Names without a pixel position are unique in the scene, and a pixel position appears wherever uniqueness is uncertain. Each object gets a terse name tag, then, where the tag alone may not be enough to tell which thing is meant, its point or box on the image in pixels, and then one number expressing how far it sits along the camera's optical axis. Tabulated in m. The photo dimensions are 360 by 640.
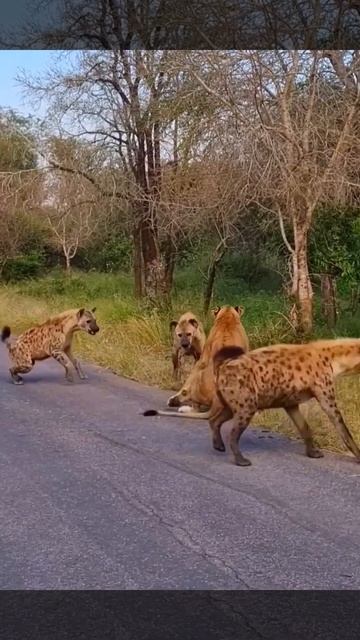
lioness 8.89
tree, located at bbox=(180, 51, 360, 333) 12.02
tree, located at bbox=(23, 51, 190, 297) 17.66
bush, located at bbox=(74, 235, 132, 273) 35.12
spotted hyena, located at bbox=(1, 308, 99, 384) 12.24
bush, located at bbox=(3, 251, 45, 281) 36.16
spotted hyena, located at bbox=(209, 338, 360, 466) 7.41
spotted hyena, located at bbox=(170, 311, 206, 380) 11.04
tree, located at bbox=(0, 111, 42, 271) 19.69
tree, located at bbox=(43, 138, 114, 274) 20.02
